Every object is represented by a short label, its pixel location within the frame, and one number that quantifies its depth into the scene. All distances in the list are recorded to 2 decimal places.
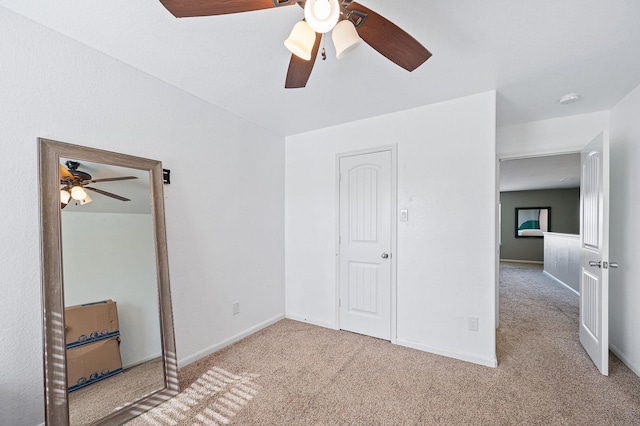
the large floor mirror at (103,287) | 1.62
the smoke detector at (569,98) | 2.48
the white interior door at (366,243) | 3.00
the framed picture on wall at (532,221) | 8.56
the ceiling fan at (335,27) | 1.10
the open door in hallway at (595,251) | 2.25
